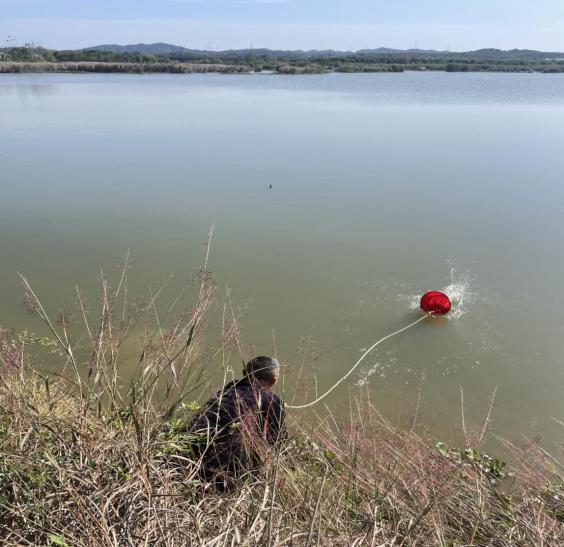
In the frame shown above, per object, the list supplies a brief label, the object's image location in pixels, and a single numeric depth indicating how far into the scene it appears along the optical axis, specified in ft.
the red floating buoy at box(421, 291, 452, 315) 15.48
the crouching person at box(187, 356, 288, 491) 6.73
